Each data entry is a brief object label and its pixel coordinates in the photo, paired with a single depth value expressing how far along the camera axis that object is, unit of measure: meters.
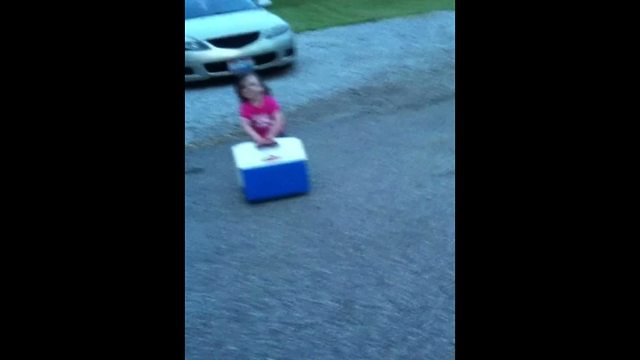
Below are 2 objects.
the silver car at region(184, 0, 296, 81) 9.57
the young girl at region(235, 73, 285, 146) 6.66
